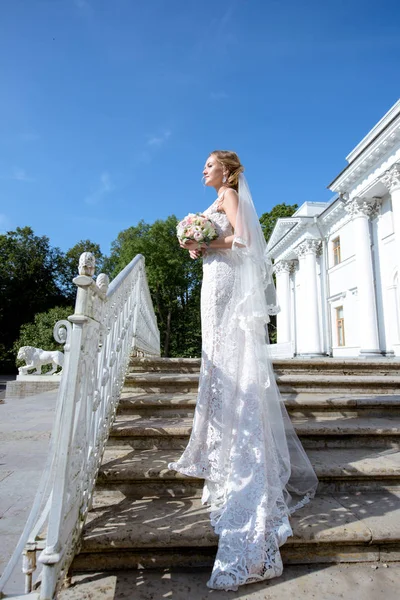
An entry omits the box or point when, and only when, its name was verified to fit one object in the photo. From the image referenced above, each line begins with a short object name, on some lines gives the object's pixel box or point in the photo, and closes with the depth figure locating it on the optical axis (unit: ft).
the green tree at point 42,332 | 76.07
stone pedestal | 26.40
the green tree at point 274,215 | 91.30
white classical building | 39.83
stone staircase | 5.48
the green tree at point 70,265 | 122.93
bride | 5.39
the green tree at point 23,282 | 109.29
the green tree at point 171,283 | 100.48
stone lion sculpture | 31.35
